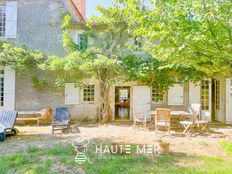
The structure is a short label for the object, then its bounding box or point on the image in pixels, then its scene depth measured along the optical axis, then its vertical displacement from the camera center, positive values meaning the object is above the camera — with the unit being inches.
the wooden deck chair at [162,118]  341.9 -33.8
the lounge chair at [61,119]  362.9 -40.4
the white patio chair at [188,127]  341.8 -47.2
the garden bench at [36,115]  434.9 -41.2
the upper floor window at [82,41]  477.6 +99.7
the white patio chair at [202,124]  358.5 -46.3
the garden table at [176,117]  396.5 -38.7
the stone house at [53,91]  474.9 +9.7
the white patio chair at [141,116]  454.5 -42.7
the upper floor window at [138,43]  408.4 +91.7
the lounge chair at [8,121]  325.7 -38.9
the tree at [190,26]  175.2 +50.6
